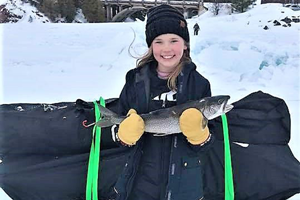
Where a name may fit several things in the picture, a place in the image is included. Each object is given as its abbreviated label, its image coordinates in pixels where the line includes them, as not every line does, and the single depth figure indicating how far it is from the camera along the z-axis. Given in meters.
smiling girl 1.92
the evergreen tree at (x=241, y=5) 29.89
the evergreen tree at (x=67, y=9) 28.86
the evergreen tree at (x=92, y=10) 30.74
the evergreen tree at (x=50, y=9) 27.47
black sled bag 2.46
